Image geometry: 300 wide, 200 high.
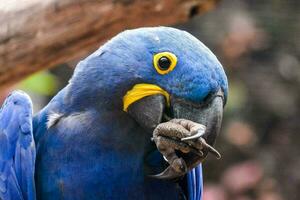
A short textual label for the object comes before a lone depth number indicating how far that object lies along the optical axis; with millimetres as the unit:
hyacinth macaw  4328
